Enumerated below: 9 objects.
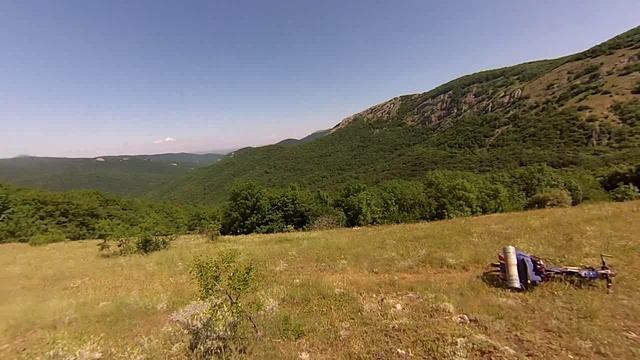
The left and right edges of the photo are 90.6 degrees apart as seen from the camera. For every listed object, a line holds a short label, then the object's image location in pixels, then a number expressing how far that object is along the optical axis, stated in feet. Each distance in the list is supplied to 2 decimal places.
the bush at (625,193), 128.42
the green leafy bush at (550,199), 114.73
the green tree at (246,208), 192.85
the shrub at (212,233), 108.23
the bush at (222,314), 28.86
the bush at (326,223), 136.13
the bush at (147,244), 96.02
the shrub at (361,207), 185.06
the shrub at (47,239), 137.82
